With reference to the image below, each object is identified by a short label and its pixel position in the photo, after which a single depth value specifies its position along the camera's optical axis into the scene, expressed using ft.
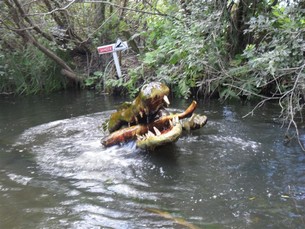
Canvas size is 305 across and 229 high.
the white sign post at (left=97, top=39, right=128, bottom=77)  33.78
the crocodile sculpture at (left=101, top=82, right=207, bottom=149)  16.44
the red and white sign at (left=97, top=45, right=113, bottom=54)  33.96
